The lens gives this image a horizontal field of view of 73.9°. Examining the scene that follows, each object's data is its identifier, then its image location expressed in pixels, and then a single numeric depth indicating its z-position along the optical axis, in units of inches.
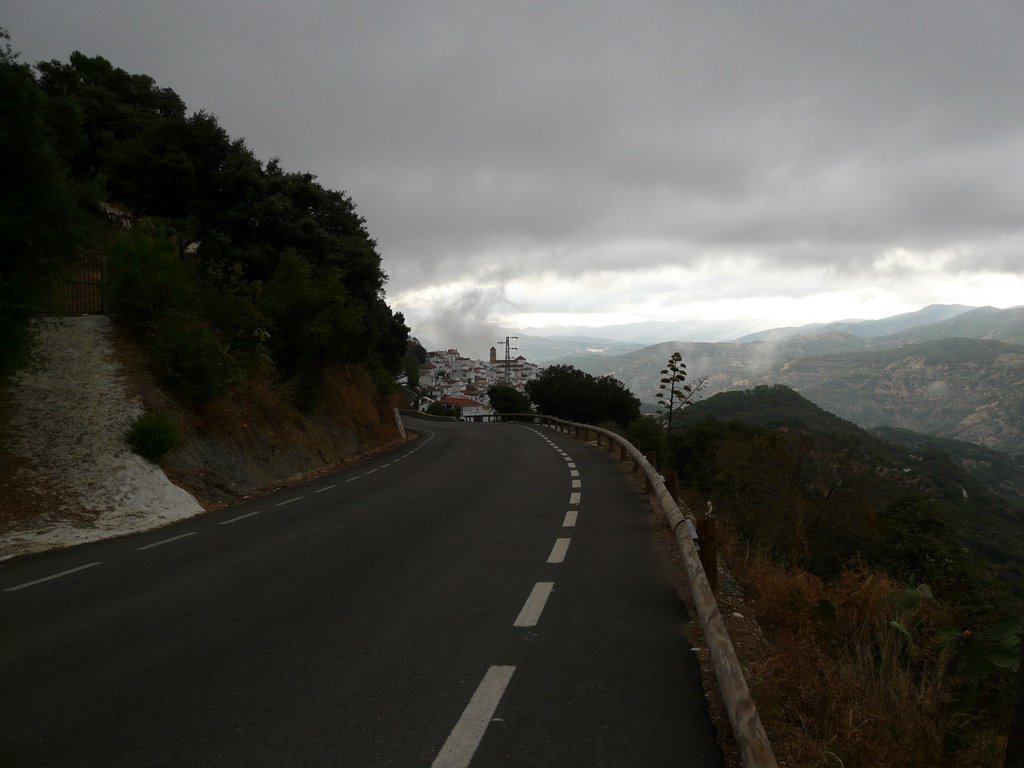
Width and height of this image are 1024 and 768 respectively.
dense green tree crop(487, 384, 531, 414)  3900.1
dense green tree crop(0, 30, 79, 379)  422.0
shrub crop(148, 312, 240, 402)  600.4
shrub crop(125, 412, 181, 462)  508.4
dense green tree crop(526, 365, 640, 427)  3088.1
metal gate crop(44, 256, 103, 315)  666.2
